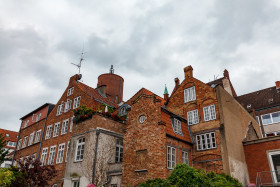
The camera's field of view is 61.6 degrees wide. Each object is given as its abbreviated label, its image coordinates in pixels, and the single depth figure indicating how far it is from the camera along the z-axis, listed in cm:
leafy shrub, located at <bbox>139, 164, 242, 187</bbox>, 1223
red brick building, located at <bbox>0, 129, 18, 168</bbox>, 6156
